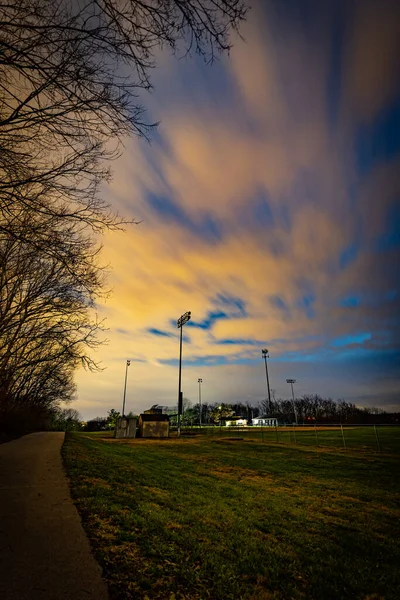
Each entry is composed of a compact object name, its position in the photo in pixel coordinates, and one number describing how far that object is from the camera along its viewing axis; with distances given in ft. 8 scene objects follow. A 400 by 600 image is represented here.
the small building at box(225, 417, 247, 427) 368.15
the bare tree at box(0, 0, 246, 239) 9.57
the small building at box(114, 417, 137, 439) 117.60
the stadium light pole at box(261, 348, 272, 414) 292.20
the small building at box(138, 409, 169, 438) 116.57
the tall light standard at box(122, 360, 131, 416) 221.13
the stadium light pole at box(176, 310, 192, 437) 115.44
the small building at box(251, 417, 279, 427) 330.71
